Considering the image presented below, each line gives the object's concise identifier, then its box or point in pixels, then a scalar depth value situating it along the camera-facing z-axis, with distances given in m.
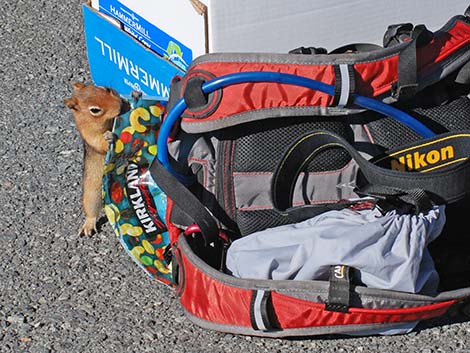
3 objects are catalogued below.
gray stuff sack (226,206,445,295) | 2.28
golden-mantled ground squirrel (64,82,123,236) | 2.99
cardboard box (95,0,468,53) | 2.88
